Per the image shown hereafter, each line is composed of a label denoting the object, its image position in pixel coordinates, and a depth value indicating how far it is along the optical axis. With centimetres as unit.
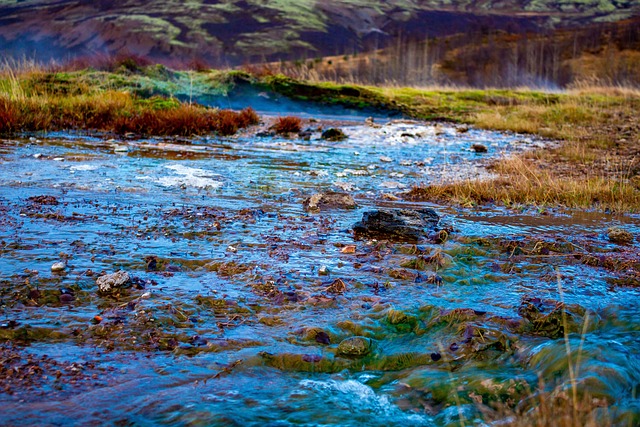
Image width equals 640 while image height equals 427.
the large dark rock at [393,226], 534
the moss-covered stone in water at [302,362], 305
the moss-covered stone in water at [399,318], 358
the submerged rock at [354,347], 321
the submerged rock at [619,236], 538
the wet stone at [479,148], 1209
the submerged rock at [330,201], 655
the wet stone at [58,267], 400
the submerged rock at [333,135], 1377
